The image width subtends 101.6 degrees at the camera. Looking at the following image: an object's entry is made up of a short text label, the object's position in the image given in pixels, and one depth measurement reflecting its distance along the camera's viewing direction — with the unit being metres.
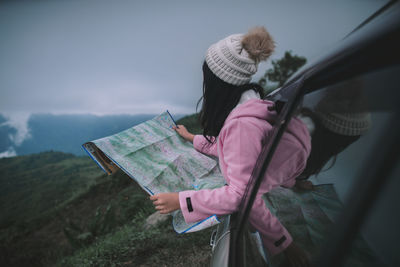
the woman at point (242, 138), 0.62
